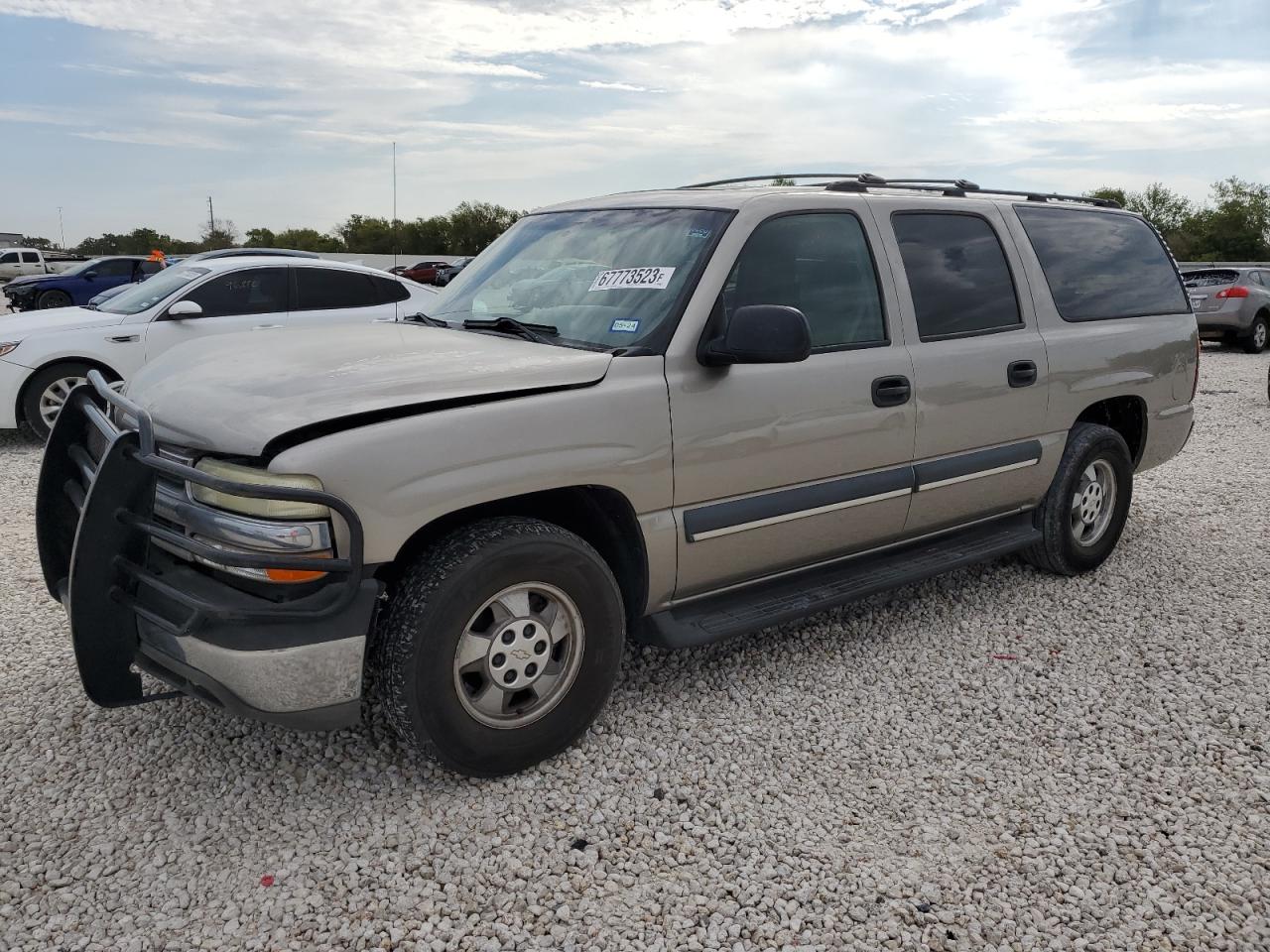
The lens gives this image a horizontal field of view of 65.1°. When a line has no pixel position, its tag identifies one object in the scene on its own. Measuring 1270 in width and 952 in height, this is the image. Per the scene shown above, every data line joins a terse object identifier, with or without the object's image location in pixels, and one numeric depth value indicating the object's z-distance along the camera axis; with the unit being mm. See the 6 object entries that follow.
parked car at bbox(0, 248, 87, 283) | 42281
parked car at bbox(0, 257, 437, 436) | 8281
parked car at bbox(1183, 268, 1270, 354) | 17328
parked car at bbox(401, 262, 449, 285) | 40000
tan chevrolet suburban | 2754
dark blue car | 22844
